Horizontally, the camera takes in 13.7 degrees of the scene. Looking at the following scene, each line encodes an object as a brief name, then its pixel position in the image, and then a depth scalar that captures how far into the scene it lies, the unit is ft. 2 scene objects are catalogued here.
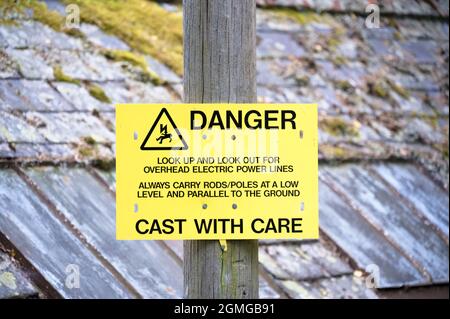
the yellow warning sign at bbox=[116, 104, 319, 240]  21.07
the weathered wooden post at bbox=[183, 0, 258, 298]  21.10
